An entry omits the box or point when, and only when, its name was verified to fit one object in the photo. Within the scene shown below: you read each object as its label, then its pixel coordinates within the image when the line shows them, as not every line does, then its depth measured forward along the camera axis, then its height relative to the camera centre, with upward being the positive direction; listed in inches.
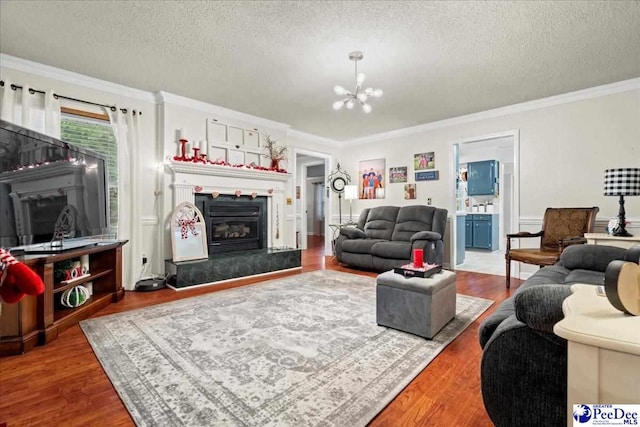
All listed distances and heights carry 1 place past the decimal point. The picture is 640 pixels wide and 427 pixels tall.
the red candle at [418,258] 95.2 -16.2
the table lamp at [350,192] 230.7 +12.0
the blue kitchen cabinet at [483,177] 270.2 +26.8
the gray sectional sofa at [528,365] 36.1 -20.4
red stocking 32.0 -7.4
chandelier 113.5 +46.2
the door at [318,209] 400.2 -1.6
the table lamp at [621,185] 113.7 +8.0
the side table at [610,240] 110.0 -12.8
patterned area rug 56.6 -37.6
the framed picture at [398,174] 220.5 +24.5
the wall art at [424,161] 205.3 +32.1
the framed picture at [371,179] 234.5 +22.7
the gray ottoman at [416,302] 85.8 -28.5
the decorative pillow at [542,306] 34.8 -11.8
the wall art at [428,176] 203.9 +21.7
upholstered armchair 129.0 -12.8
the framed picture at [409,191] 215.9 +11.6
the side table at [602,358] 23.3 -12.1
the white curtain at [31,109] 115.2 +40.0
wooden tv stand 80.3 -30.4
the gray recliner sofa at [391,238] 163.0 -18.4
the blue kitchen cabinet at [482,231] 271.4 -22.3
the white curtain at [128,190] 142.9 +9.1
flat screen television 79.5 +6.0
